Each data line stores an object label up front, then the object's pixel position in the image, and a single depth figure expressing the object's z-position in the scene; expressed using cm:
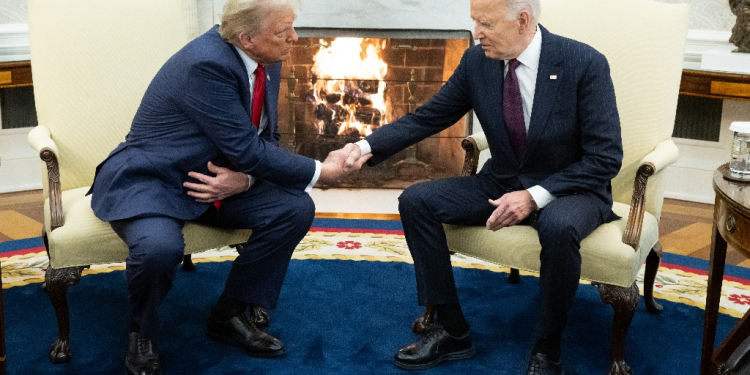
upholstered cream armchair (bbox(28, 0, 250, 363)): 267
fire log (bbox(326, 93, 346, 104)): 434
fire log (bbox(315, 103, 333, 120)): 436
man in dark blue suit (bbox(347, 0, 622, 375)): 227
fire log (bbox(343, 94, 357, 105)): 433
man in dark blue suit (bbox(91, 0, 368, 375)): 225
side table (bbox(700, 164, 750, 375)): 175
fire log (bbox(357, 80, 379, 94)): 428
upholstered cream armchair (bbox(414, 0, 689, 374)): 229
